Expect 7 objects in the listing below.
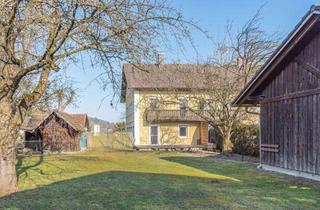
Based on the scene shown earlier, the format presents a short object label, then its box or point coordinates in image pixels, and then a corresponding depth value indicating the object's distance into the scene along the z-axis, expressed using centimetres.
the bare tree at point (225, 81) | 1907
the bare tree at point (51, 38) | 516
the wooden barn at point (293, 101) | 877
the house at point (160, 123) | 2603
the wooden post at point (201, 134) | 2710
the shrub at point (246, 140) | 1899
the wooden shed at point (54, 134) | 2433
